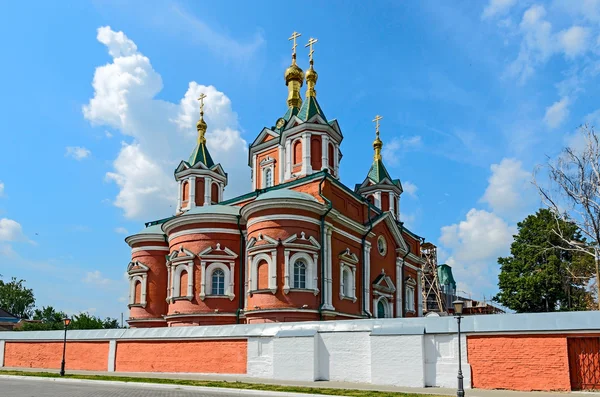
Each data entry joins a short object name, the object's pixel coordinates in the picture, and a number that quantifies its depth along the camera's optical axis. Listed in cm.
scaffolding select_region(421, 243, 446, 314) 4991
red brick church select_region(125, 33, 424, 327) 2380
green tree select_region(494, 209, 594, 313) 3781
